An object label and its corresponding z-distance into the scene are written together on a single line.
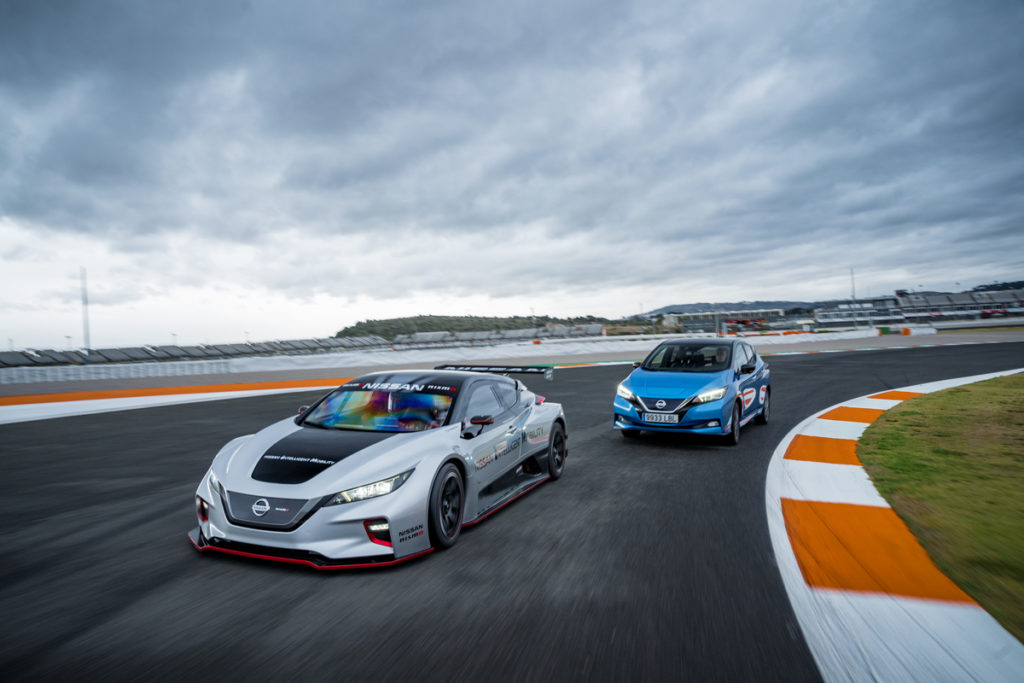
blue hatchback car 8.38
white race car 3.94
